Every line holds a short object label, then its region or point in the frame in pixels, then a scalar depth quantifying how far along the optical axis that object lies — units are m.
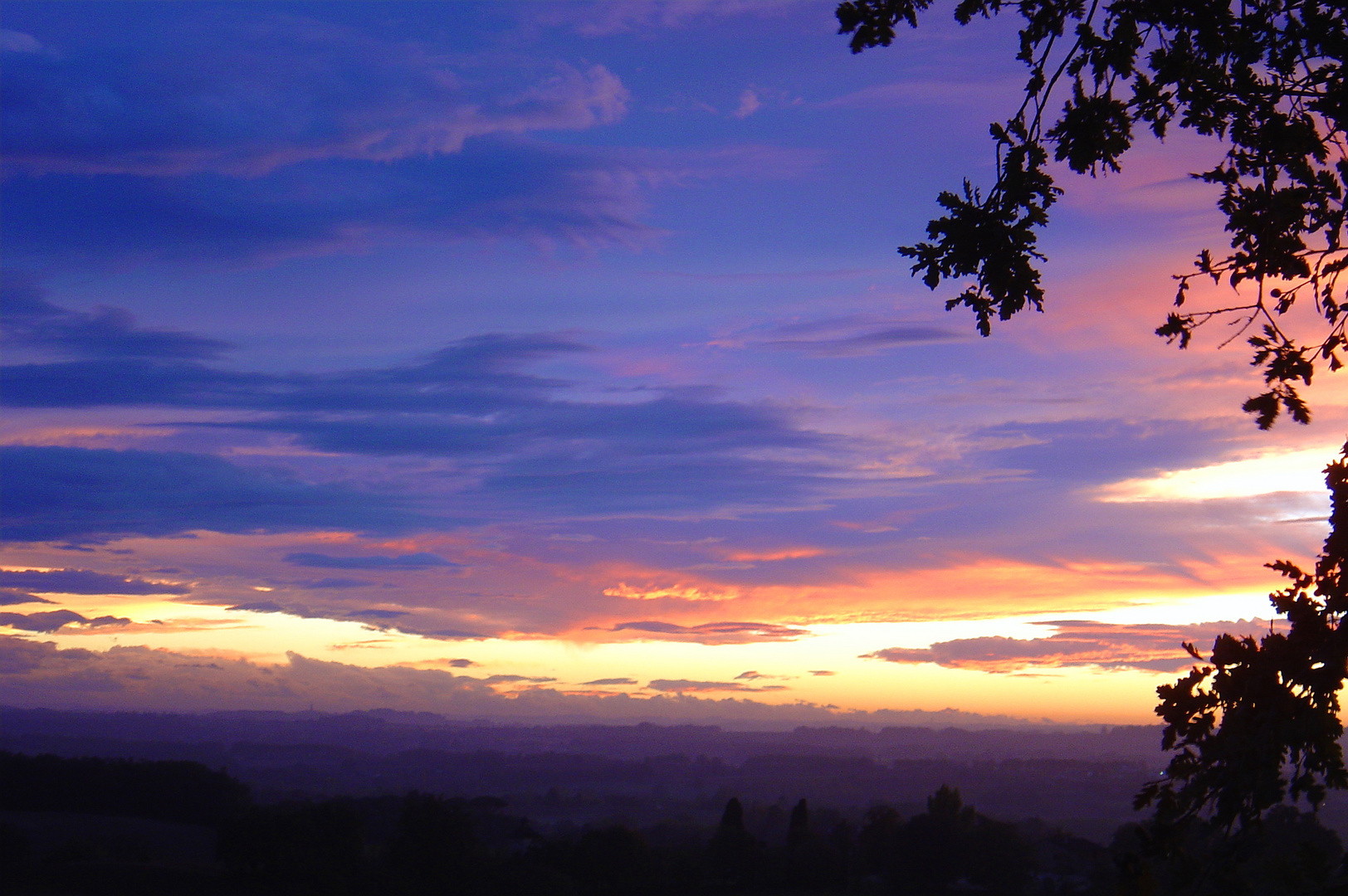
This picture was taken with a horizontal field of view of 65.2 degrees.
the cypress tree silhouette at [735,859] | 94.25
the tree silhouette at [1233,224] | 9.37
